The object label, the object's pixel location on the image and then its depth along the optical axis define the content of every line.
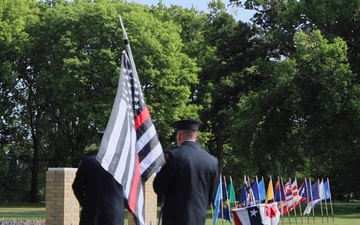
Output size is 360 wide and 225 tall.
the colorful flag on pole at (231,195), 26.49
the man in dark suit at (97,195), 8.18
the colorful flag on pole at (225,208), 23.67
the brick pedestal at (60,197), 14.59
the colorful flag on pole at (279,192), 26.81
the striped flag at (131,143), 6.77
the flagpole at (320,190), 29.19
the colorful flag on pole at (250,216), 14.63
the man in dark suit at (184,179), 6.93
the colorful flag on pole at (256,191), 25.20
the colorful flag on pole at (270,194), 26.14
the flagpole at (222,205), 23.22
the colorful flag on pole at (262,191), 25.89
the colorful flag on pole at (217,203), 23.75
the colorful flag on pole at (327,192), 29.93
